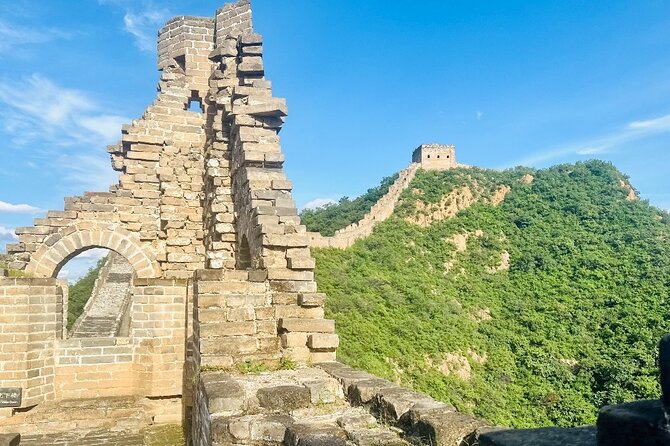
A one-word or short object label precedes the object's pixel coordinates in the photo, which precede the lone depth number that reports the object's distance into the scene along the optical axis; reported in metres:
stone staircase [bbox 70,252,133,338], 14.75
